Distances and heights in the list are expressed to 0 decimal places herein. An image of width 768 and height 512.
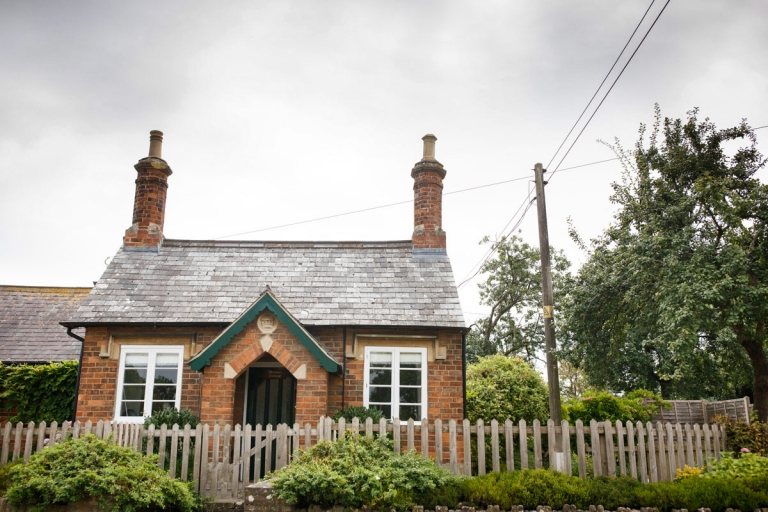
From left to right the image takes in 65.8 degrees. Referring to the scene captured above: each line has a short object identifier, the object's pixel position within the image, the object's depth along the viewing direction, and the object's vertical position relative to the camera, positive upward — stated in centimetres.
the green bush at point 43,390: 1471 -1
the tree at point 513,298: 3294 +524
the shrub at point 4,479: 972 -145
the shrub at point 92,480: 861 -130
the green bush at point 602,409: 1703 -41
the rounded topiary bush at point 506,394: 1470 -1
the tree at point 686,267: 1307 +306
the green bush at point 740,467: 1000 -121
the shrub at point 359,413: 1195 -42
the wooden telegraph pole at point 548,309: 1226 +174
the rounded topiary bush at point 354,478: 830 -121
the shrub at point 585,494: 840 -140
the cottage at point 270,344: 1202 +102
